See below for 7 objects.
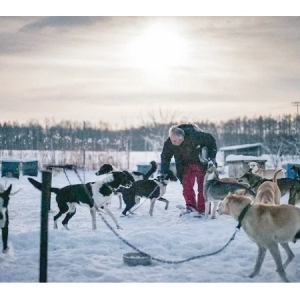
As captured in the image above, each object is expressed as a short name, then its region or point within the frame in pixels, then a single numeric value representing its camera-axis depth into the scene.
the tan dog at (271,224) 3.60
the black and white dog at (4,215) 4.22
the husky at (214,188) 5.33
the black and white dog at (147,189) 5.47
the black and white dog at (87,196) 4.83
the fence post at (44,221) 3.55
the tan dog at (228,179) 5.51
